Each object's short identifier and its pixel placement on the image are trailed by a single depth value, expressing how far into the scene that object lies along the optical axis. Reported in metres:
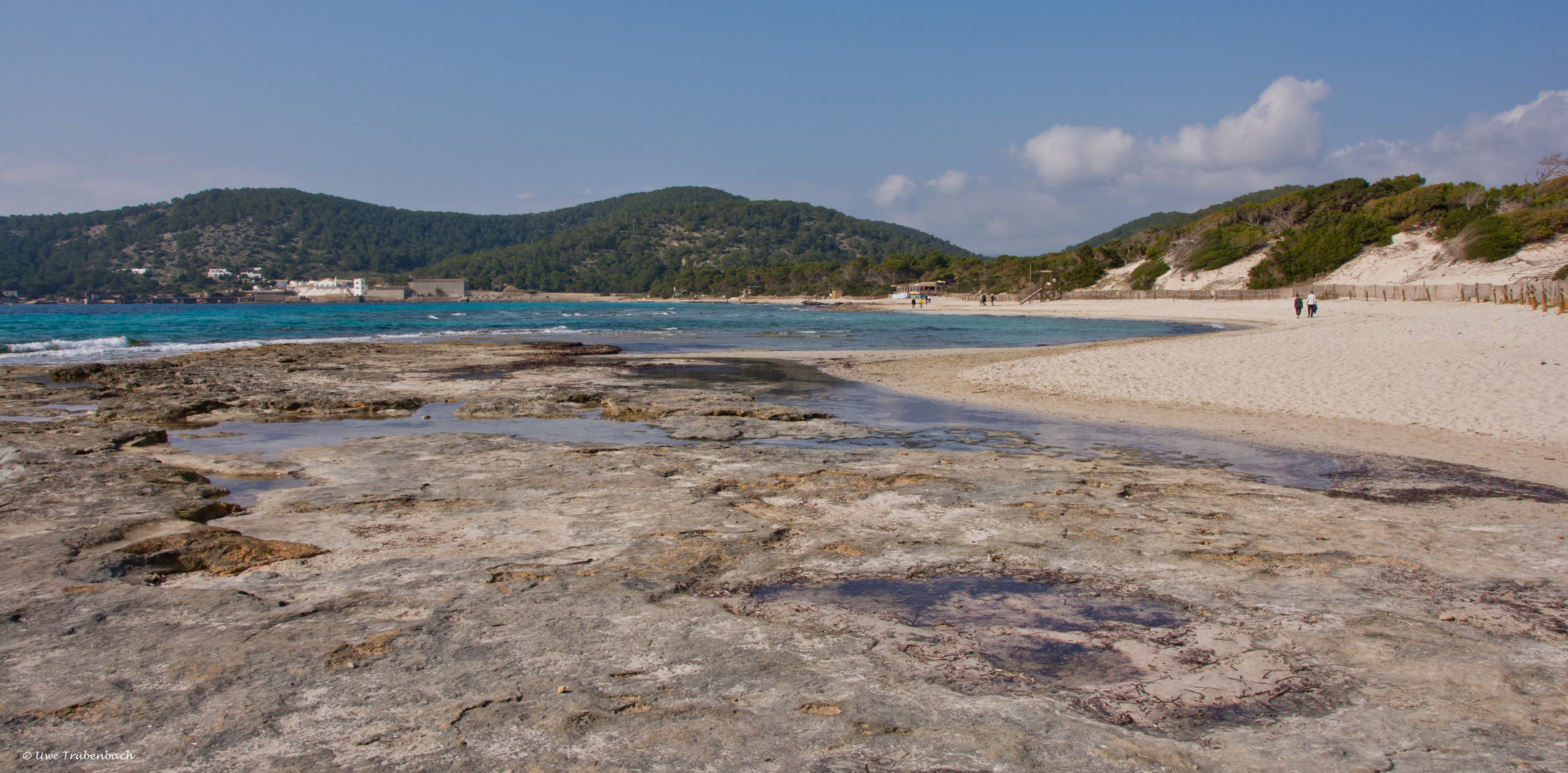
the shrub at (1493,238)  48.03
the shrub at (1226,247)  72.44
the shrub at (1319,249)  60.00
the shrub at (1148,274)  80.25
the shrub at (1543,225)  47.19
